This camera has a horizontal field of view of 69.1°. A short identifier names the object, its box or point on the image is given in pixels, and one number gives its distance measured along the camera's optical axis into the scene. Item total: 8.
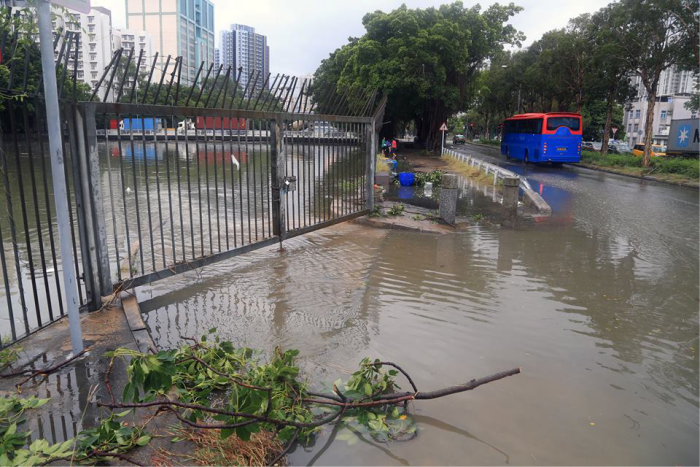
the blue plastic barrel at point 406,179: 17.97
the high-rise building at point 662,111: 52.91
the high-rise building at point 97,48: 77.01
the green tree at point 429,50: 30.00
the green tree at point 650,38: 21.14
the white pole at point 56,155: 3.16
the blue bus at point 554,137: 26.89
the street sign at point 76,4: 3.15
